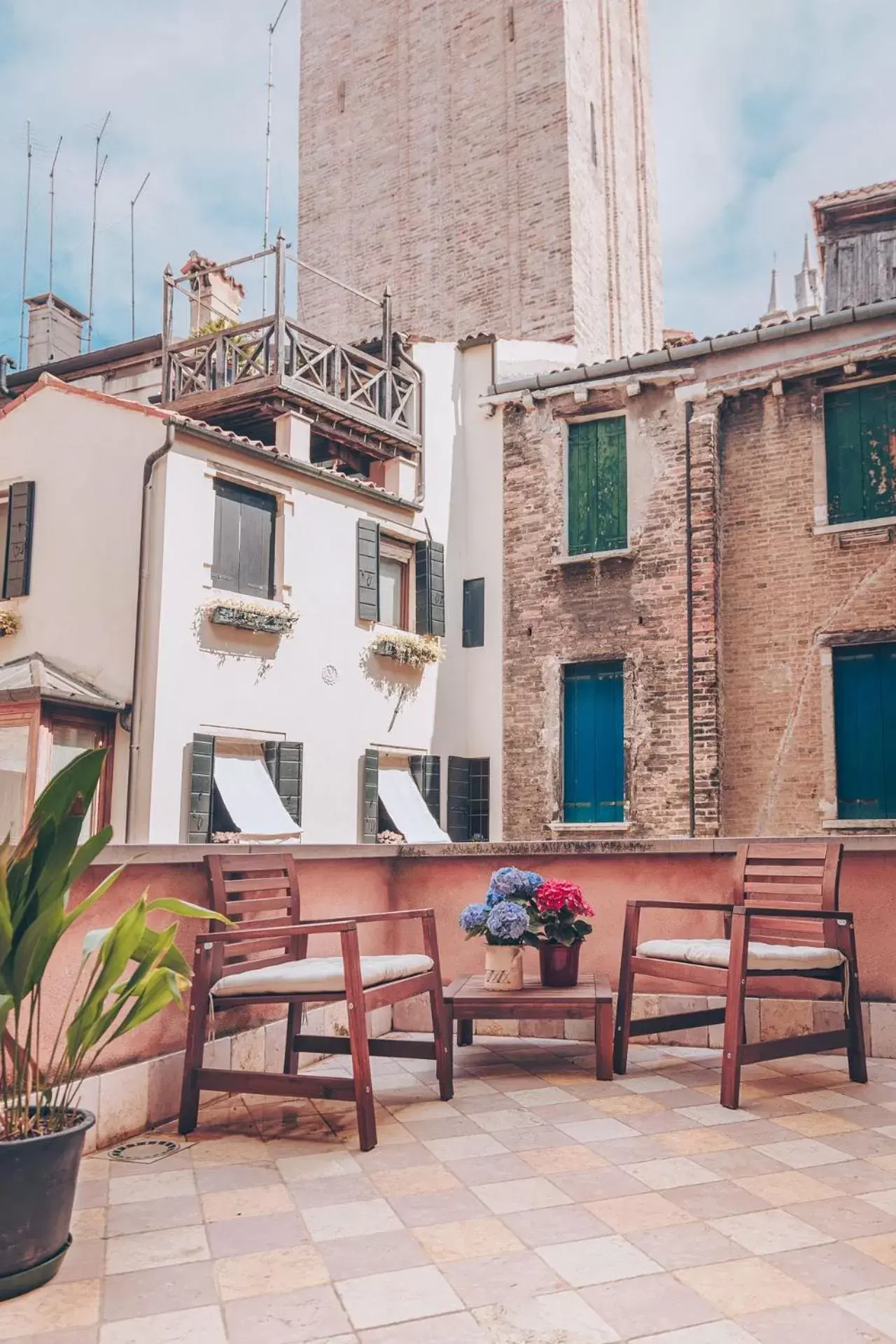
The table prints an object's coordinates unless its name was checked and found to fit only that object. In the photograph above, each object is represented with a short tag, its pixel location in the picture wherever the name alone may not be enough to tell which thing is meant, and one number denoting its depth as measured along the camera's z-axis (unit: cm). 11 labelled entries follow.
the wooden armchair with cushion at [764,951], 412
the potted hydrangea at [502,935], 457
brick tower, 2058
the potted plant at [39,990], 246
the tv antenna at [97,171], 1943
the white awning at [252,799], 1133
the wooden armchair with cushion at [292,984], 368
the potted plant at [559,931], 469
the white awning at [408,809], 1319
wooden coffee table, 437
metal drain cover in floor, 352
